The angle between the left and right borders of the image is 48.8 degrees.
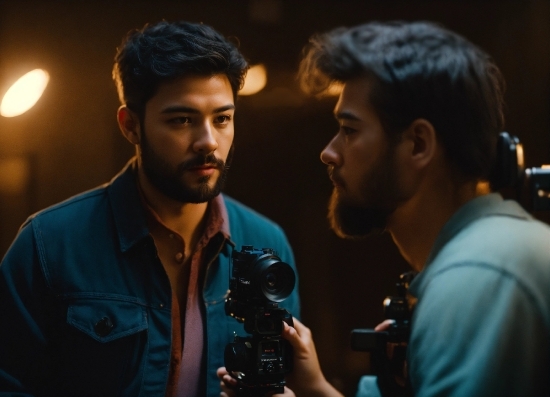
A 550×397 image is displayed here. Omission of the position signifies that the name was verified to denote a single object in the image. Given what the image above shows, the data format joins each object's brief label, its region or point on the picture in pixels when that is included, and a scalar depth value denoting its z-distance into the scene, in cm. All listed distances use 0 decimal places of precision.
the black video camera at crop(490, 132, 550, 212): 139
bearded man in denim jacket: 182
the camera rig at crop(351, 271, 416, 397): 159
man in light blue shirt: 104
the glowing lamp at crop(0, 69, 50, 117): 264
